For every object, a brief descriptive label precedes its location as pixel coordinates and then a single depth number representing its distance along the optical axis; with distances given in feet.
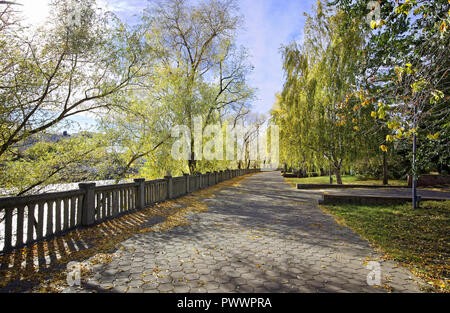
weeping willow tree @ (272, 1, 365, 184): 48.93
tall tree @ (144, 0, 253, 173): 52.74
